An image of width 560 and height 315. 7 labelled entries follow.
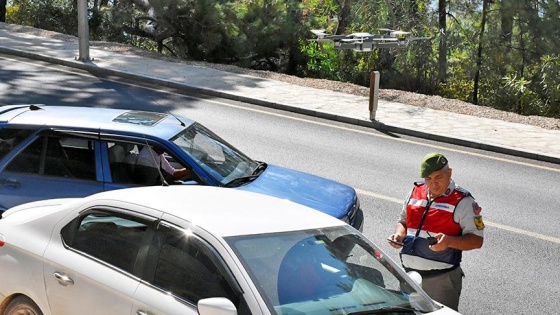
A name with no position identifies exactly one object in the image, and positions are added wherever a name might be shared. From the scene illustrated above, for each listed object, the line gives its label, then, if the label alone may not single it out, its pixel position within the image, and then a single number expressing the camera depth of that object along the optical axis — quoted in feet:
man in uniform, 23.12
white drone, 62.47
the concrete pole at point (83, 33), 74.28
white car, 18.44
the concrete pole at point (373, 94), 60.49
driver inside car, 30.83
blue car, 30.81
